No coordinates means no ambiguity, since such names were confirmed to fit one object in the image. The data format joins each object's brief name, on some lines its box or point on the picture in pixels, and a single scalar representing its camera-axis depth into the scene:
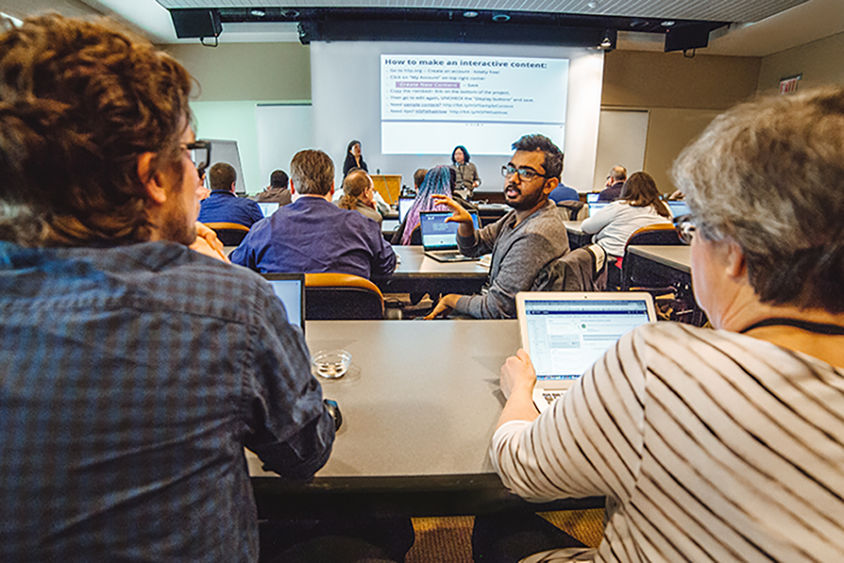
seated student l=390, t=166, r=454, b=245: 3.47
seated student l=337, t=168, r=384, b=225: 3.38
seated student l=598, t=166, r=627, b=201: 5.88
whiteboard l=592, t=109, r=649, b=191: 8.41
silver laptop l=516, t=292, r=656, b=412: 1.10
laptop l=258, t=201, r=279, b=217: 4.37
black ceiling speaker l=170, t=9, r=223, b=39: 6.24
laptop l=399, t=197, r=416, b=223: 4.15
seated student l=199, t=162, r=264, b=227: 3.20
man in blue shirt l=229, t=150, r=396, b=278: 1.91
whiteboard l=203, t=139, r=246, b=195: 7.50
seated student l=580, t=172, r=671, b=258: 3.54
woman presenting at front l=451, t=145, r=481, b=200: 6.52
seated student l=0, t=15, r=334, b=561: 0.48
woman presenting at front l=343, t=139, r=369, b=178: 6.33
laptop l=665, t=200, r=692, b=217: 4.42
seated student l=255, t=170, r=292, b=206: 5.06
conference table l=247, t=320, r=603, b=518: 0.78
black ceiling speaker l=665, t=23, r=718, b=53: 6.86
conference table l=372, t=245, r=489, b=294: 2.37
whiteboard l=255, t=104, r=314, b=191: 8.05
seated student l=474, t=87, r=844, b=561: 0.48
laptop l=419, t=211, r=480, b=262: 2.79
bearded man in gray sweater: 1.74
